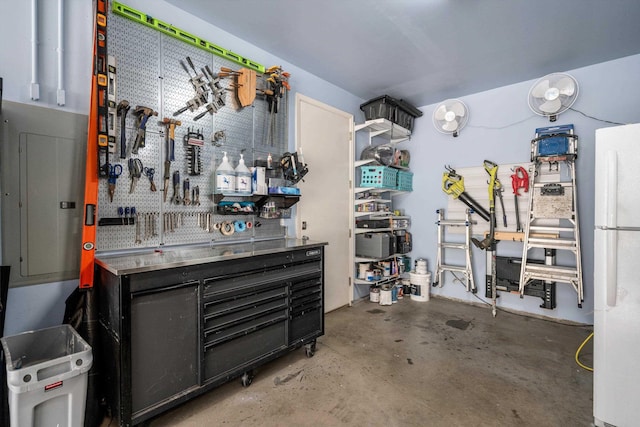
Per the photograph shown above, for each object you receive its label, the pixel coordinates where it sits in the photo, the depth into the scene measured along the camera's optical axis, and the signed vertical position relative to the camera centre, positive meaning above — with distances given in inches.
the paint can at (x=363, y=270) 144.6 -27.4
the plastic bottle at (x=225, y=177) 89.4 +11.0
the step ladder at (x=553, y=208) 117.3 +2.6
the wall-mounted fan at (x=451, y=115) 146.7 +49.4
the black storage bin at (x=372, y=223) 144.7 -4.5
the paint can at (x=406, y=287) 162.4 -40.1
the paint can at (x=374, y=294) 151.6 -41.4
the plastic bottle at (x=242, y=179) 93.0 +11.0
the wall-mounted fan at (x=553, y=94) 115.3 +48.3
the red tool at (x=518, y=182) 133.1 +14.4
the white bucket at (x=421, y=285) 153.9 -37.3
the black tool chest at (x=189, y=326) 58.8 -26.1
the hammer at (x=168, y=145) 82.9 +19.1
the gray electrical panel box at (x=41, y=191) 63.2 +4.9
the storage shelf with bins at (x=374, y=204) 145.5 +4.9
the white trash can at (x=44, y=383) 46.8 -28.6
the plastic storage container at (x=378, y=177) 144.3 +18.5
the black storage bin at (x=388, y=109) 143.9 +52.3
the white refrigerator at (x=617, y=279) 62.6 -14.0
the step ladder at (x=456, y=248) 144.5 -19.6
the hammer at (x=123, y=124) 75.3 +22.6
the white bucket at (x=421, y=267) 156.3 -27.9
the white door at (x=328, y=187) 125.3 +12.0
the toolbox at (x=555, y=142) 119.3 +29.9
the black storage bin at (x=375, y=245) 141.6 -15.0
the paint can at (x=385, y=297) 147.8 -41.4
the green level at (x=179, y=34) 75.4 +51.5
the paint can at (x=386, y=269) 150.0 -27.9
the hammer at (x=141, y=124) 77.5 +23.3
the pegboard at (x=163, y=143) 75.6 +21.2
